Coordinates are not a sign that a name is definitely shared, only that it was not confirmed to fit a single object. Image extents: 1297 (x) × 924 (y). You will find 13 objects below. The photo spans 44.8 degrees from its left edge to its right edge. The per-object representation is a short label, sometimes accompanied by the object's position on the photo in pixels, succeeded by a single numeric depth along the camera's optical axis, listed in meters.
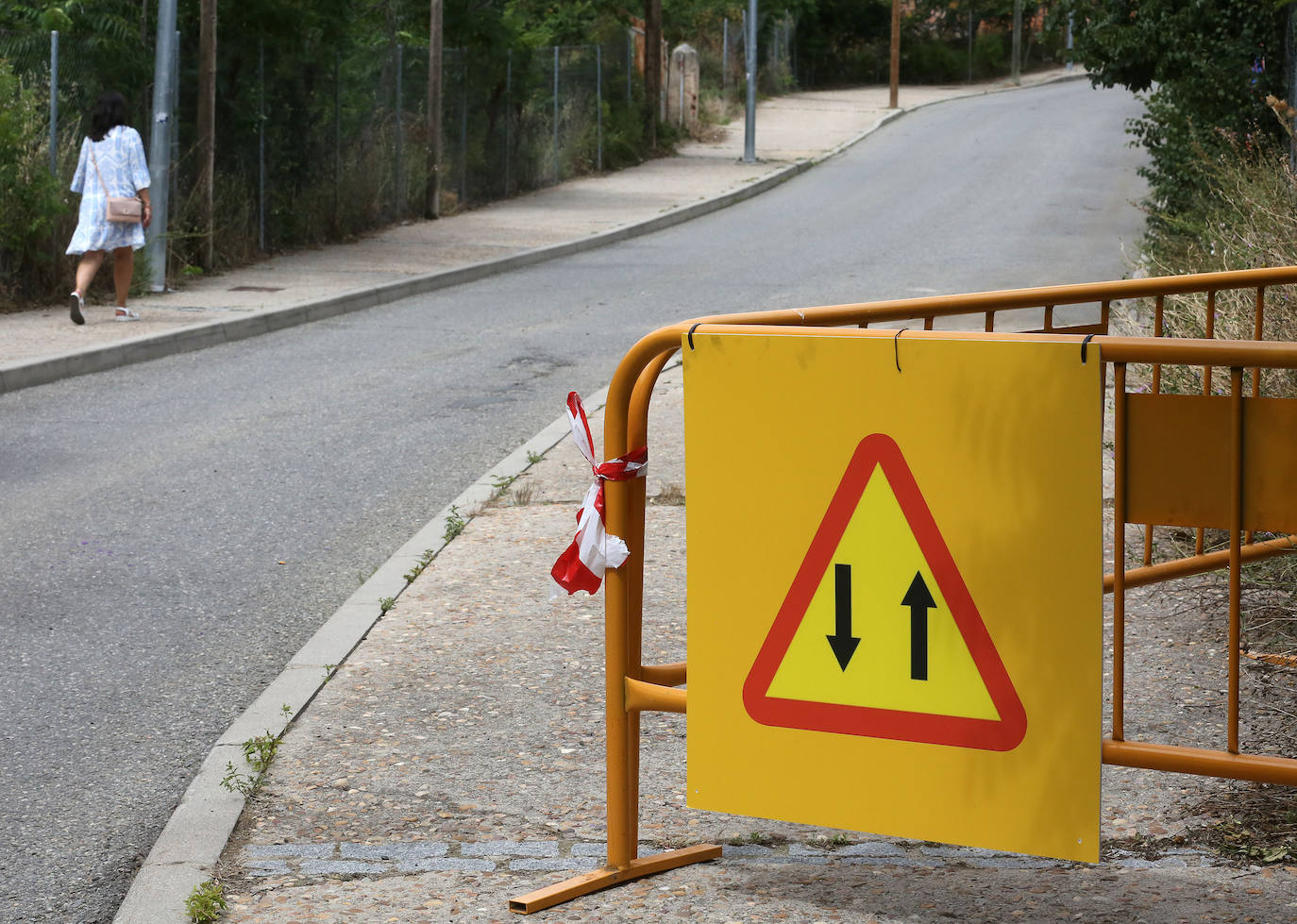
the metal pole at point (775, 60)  49.59
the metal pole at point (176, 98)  16.08
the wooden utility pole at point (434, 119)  22.14
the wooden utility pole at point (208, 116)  16.23
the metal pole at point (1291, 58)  13.46
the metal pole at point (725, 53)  44.87
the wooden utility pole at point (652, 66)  33.28
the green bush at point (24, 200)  13.87
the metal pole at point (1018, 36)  55.79
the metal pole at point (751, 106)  31.64
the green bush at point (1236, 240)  6.30
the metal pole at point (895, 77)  45.44
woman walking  13.45
